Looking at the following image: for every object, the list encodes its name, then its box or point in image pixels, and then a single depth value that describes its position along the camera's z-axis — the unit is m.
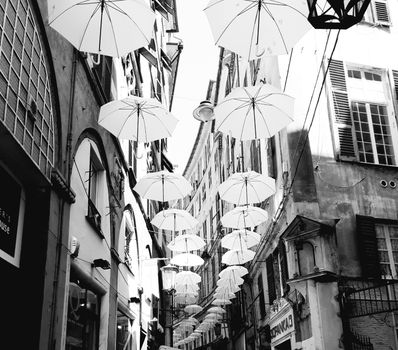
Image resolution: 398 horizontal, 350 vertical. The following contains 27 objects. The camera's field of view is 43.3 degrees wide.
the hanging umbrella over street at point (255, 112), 10.66
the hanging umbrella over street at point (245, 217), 15.70
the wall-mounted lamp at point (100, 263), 11.02
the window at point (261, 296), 21.64
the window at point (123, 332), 14.48
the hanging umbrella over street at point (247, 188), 14.12
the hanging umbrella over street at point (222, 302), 26.37
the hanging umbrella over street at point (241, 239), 17.55
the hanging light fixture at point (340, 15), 5.67
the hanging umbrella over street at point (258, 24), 8.01
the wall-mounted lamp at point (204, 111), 16.05
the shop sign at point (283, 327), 16.31
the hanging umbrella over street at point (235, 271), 20.94
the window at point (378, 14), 18.67
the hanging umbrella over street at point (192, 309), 31.48
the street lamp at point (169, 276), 19.39
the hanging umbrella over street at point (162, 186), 13.80
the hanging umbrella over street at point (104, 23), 7.83
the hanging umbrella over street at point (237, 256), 18.62
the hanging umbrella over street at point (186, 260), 19.70
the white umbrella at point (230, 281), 21.20
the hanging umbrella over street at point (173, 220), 16.33
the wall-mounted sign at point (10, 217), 7.02
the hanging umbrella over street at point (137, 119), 10.84
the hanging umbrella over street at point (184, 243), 19.02
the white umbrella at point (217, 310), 29.78
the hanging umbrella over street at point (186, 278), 24.83
